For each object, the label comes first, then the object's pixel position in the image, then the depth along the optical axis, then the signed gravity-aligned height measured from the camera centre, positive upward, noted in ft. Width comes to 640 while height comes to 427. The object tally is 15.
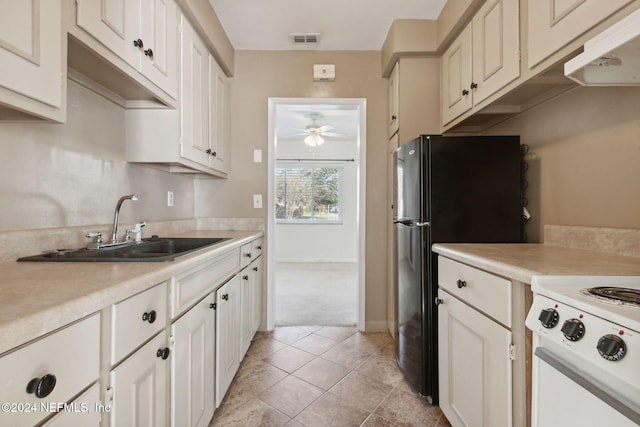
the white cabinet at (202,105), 5.69 +2.45
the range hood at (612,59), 2.44 +1.52
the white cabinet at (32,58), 2.38 +1.38
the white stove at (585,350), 1.81 -0.98
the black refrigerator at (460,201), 5.16 +0.20
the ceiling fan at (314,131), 14.50 +4.19
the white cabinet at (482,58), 4.57 +2.90
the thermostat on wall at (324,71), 8.45 +4.14
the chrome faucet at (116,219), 4.57 -0.12
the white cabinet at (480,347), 3.09 -1.71
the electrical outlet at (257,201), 8.52 +0.33
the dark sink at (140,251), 3.27 -0.55
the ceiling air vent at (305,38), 7.75 +4.81
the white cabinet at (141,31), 3.37 +2.48
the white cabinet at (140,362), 1.65 -1.24
